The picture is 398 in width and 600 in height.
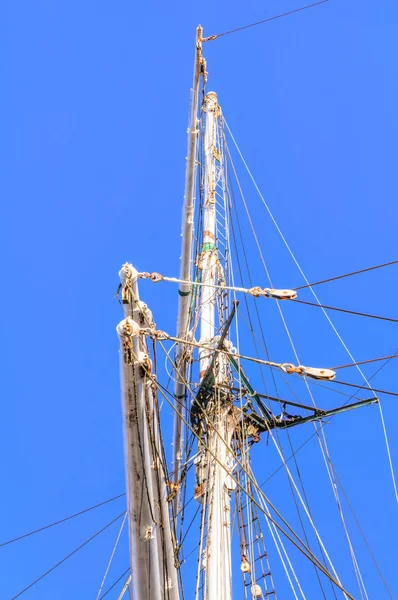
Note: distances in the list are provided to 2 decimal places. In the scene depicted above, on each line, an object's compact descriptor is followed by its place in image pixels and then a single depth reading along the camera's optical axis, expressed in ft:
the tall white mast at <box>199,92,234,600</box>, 54.48
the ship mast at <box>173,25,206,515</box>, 83.56
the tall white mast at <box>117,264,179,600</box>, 31.14
